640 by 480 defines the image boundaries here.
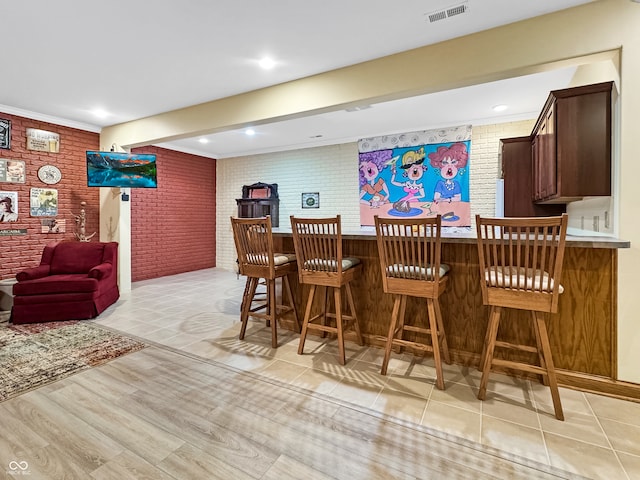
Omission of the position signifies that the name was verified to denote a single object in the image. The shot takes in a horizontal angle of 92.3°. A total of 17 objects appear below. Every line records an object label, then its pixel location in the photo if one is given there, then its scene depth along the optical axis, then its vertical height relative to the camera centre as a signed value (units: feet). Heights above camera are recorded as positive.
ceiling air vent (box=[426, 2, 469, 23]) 7.27 +5.32
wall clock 14.92 +2.95
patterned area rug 7.63 -3.50
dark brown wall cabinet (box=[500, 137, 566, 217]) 12.19 +1.98
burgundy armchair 11.70 -2.10
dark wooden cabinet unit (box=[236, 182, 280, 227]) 22.43 +2.17
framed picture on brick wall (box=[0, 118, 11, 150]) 13.62 +4.49
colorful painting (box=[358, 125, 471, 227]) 16.62 +3.27
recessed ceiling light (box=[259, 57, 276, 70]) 9.77 +5.51
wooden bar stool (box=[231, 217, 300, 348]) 9.22 -0.88
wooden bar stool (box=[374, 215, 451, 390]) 7.06 -1.10
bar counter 6.91 -2.12
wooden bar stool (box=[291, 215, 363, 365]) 8.33 -0.89
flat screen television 14.87 +3.15
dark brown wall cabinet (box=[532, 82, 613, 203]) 7.21 +2.19
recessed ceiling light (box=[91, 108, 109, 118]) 14.35 +5.78
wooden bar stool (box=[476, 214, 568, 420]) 5.95 -1.20
